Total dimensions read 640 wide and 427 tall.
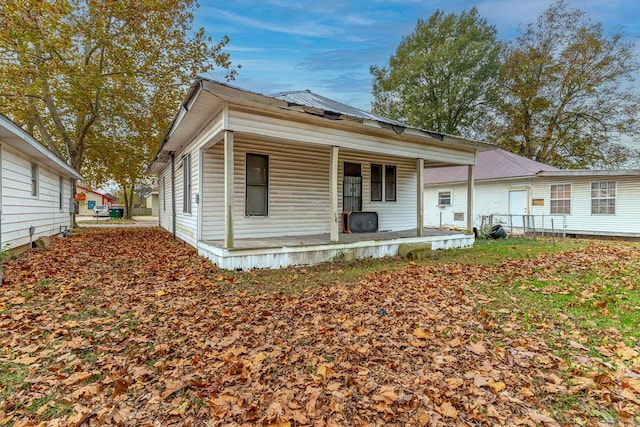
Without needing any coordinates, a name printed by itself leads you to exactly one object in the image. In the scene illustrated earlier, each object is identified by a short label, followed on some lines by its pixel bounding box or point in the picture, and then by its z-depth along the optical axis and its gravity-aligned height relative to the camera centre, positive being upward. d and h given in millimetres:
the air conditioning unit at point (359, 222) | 9547 -419
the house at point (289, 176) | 6023 +866
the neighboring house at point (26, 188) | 6602 +520
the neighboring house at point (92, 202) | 32125 +904
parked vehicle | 30273 -218
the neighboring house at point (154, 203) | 38000 +581
